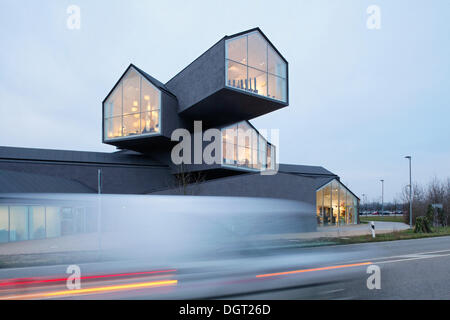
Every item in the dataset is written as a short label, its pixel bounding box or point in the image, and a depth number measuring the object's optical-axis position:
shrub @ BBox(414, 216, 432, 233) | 23.03
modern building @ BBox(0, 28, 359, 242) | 24.47
